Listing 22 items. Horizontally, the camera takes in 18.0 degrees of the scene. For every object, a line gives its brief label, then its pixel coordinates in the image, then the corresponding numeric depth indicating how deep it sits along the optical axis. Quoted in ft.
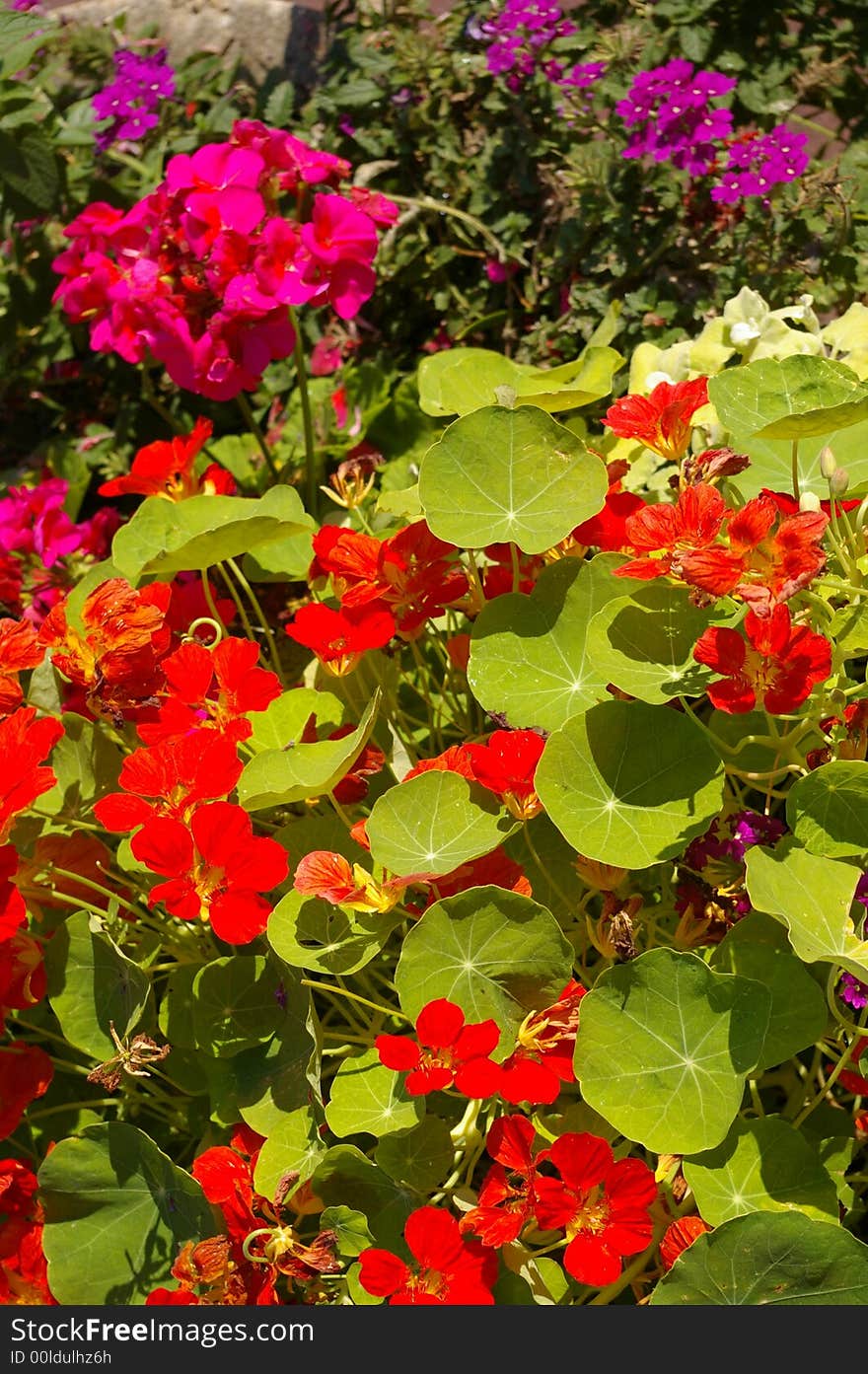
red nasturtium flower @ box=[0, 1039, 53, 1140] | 3.26
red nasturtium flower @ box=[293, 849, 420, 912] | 3.02
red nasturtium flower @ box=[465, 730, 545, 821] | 3.06
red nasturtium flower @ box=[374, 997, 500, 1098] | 2.91
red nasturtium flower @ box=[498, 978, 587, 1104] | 3.00
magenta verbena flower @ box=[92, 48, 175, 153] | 4.41
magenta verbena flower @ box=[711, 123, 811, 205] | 3.95
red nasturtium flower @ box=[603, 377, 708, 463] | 3.25
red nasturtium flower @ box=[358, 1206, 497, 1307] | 2.94
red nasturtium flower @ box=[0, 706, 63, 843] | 3.03
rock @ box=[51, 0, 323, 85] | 5.18
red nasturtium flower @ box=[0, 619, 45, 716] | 3.25
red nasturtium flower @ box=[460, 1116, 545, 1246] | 2.94
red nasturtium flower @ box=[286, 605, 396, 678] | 3.24
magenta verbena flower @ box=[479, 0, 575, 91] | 4.29
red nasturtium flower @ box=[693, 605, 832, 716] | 2.96
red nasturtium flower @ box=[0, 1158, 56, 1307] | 3.28
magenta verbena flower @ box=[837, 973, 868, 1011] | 2.97
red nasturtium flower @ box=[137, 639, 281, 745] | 3.21
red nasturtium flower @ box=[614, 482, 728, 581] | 3.00
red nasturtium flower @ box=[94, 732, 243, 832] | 3.05
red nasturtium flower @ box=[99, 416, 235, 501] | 3.65
